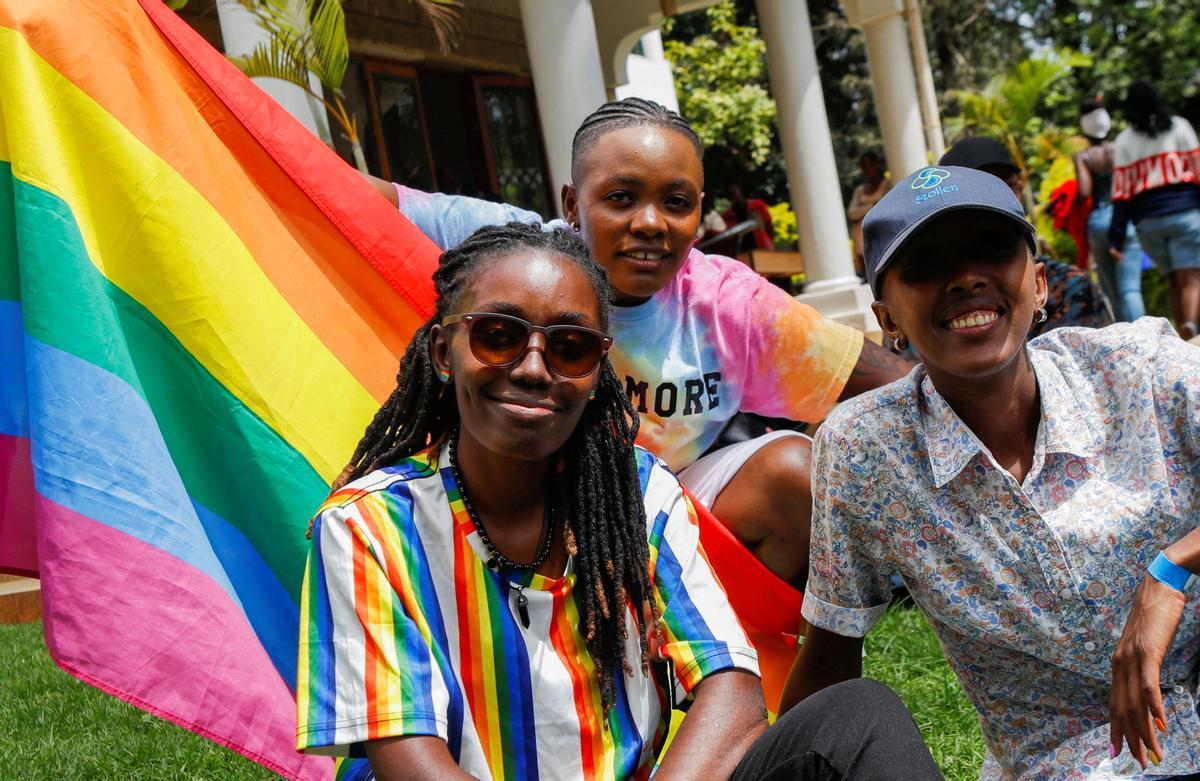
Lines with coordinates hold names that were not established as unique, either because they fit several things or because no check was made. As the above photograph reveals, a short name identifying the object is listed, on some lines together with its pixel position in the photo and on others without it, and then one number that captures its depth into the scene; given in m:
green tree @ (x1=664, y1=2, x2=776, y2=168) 23.70
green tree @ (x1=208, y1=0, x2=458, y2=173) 6.29
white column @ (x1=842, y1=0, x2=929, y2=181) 14.11
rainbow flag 2.74
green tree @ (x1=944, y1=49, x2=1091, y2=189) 19.94
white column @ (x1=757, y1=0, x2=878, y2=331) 12.27
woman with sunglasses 2.09
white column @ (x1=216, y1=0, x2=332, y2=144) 6.67
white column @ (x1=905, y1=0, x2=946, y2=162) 20.27
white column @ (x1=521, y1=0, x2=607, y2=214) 8.19
